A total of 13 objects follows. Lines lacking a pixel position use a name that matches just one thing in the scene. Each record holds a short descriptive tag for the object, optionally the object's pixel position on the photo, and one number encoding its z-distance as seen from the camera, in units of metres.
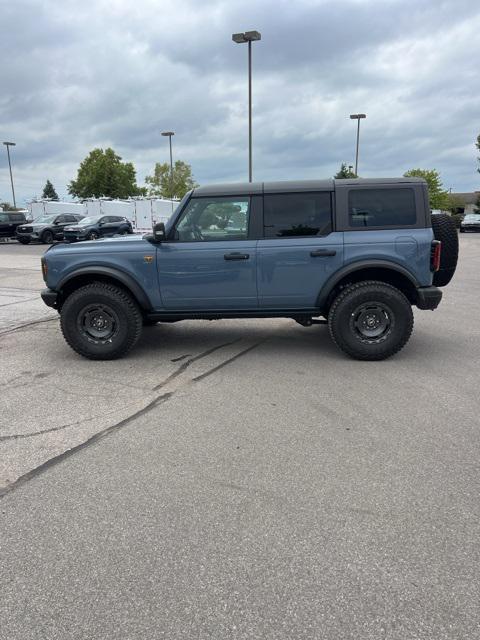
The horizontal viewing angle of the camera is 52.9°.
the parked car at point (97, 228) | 24.10
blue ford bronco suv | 5.19
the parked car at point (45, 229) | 26.31
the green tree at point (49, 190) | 92.44
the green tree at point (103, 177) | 55.75
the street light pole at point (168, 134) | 38.16
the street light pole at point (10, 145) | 45.99
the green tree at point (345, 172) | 39.67
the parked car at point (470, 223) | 38.09
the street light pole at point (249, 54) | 19.06
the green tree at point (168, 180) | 62.81
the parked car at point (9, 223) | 28.70
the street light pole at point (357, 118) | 34.66
